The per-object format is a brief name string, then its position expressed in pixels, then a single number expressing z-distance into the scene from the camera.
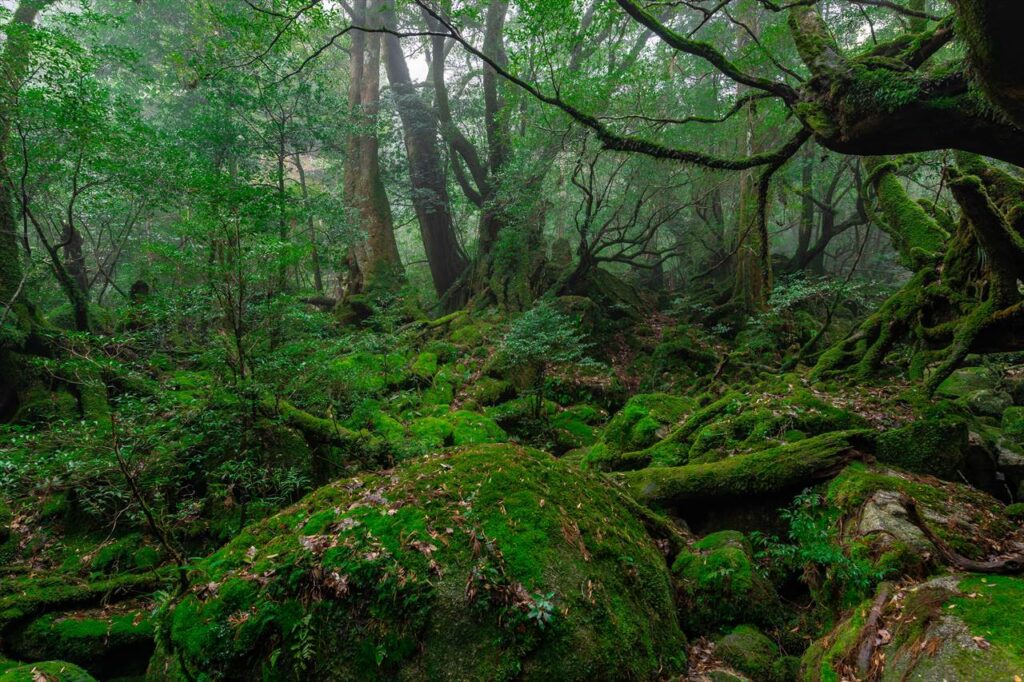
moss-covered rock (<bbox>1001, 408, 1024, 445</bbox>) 5.70
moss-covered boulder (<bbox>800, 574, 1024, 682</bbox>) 2.41
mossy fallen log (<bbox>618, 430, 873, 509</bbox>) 4.91
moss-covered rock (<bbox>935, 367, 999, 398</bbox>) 8.45
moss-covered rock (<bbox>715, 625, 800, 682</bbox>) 3.19
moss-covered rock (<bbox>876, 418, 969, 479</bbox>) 4.99
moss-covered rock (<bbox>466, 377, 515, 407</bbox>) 9.90
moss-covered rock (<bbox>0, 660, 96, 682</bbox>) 2.99
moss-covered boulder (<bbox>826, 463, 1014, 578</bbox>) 3.47
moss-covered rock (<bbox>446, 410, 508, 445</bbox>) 7.80
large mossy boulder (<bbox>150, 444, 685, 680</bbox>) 2.75
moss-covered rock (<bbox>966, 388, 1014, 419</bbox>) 7.63
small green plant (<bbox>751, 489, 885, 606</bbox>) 3.42
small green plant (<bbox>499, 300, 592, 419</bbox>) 8.98
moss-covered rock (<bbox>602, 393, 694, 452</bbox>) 7.29
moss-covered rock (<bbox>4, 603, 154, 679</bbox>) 3.87
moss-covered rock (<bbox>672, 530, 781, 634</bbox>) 3.72
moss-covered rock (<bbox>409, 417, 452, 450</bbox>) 7.09
